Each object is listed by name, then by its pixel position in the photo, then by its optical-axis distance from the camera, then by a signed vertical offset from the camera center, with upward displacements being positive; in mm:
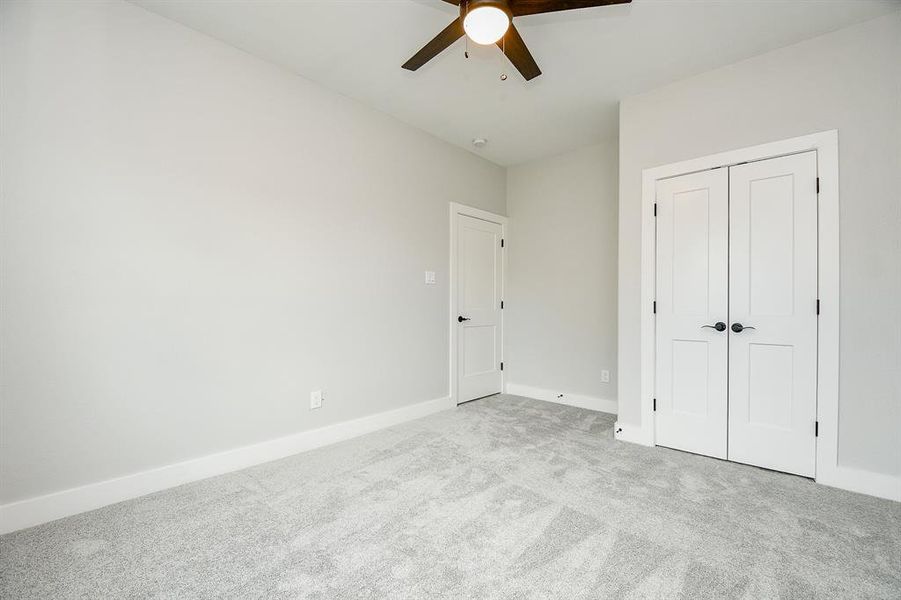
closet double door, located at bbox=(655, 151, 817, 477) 2557 -121
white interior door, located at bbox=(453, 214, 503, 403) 4359 -129
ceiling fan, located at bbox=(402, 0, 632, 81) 1736 +1288
